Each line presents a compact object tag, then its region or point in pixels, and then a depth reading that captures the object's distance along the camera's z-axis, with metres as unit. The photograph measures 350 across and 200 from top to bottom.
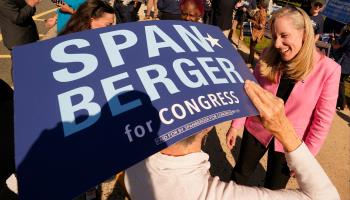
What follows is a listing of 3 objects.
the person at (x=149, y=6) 7.52
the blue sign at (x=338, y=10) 7.42
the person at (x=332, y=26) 7.66
